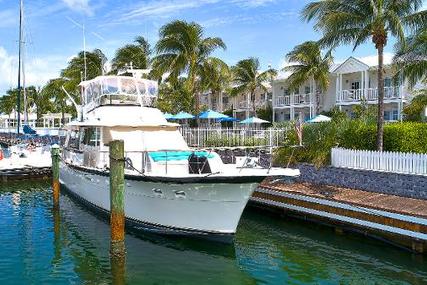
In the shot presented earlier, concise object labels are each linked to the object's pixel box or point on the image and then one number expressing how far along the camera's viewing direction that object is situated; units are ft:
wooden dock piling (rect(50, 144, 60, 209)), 57.11
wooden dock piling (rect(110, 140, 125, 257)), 37.91
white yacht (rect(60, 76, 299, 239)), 38.73
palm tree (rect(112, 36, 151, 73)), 131.64
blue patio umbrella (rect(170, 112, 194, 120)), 111.30
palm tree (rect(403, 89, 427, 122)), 92.54
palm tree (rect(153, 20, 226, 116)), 98.84
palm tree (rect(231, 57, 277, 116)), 143.54
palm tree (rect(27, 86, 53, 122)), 249.43
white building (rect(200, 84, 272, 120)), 153.99
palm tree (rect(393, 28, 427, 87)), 55.88
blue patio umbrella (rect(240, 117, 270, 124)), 116.79
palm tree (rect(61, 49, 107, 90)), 137.06
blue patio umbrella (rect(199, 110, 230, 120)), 107.16
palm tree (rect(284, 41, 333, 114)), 114.93
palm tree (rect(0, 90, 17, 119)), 301.90
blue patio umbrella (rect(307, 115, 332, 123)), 95.54
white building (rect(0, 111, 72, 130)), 237.31
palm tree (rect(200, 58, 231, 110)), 100.43
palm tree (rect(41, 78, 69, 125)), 161.07
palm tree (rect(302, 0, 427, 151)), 54.08
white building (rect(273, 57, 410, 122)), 110.73
